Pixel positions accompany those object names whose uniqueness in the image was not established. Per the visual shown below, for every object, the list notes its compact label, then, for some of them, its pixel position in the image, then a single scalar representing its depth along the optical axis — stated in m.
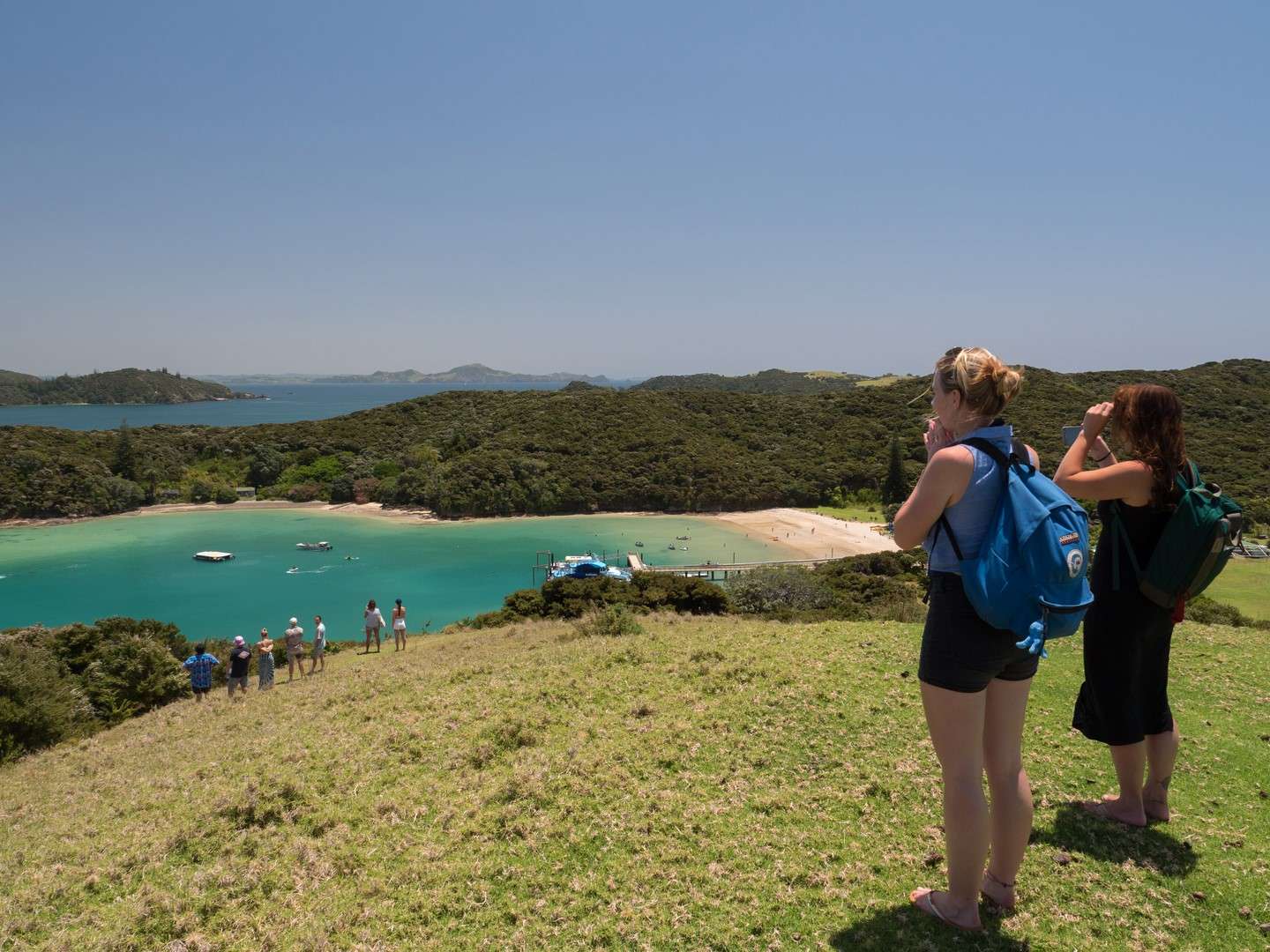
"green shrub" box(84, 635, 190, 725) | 12.22
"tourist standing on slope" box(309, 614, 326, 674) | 13.51
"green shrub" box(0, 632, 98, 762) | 10.03
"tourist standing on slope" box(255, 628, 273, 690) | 12.39
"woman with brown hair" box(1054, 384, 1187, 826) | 3.11
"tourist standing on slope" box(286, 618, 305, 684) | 13.52
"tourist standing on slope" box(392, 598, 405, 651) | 16.08
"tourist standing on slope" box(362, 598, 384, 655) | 15.87
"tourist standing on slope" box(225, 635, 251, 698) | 12.02
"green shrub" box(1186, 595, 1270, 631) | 13.58
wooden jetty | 36.58
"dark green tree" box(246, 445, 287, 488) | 63.81
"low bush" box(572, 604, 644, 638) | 10.66
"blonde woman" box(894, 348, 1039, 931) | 2.38
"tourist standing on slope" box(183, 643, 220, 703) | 11.96
